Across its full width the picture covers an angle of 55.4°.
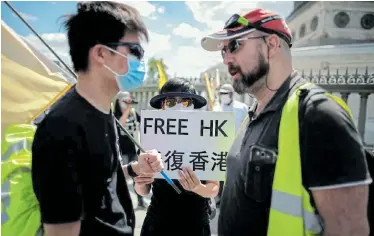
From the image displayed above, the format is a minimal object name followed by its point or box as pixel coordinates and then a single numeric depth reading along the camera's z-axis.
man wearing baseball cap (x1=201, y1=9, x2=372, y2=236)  1.33
